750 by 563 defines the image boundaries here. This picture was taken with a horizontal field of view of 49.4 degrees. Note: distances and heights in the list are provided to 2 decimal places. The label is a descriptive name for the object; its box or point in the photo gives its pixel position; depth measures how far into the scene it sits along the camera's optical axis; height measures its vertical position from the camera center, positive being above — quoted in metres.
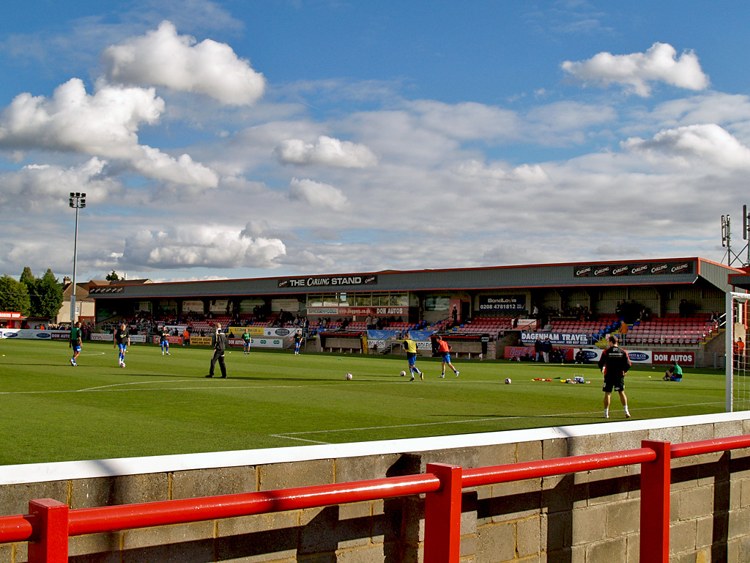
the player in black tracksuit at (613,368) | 18.12 -1.15
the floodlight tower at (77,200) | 82.75 +11.18
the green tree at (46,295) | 143.00 +2.44
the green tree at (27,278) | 143.62 +5.54
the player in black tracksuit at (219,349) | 28.45 -1.31
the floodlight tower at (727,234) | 61.78 +6.37
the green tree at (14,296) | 136.50 +2.11
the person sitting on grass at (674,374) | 32.81 -2.31
